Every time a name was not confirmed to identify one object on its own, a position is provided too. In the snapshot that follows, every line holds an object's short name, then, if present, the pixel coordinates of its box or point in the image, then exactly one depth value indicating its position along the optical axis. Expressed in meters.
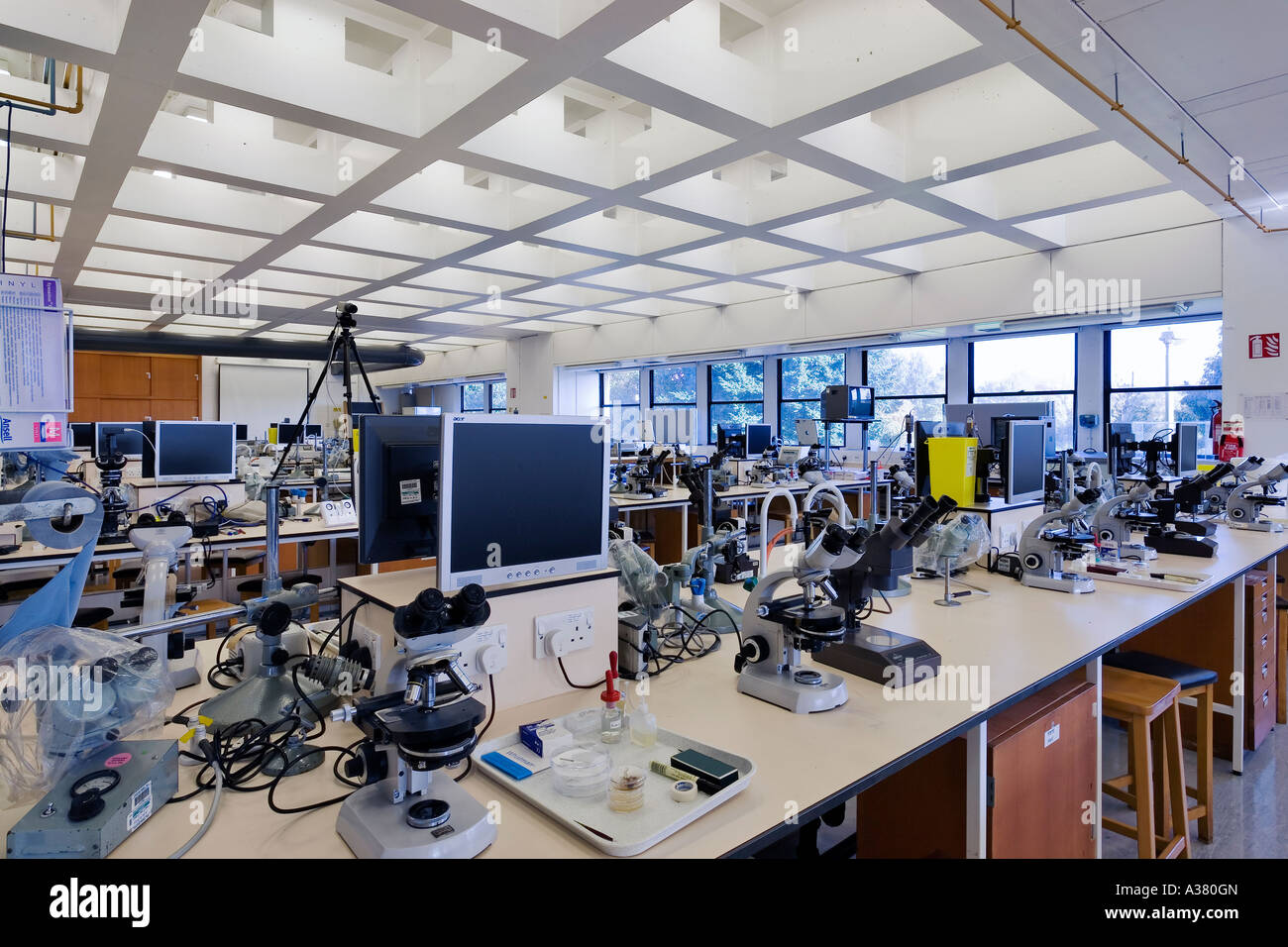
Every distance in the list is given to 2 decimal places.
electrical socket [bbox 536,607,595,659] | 1.49
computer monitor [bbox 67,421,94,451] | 6.27
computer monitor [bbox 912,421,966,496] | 3.03
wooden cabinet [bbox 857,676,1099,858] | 1.55
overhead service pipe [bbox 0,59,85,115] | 2.53
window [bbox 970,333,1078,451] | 7.82
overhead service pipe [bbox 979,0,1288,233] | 2.14
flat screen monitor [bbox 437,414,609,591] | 1.36
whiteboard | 13.03
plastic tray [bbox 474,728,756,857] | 0.96
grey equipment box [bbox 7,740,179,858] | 0.88
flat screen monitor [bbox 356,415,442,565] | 1.48
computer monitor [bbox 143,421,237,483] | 4.79
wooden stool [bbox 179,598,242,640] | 2.89
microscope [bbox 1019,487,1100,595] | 2.46
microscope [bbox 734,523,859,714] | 1.42
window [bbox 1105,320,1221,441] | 6.85
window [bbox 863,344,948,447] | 8.83
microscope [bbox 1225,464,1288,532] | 3.68
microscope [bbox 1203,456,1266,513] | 4.06
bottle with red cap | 1.28
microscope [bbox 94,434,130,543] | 3.52
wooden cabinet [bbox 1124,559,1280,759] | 2.82
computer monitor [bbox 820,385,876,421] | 5.05
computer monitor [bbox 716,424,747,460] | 8.34
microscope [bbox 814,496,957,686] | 1.59
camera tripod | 2.33
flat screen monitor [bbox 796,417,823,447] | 6.87
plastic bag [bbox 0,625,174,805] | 1.02
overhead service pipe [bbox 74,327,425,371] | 9.38
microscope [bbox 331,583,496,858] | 0.88
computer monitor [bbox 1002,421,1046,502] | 2.84
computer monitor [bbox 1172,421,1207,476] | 5.31
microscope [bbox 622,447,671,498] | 5.62
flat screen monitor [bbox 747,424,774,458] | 8.61
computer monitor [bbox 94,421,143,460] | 5.46
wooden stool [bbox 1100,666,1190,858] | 1.89
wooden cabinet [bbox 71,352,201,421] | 11.48
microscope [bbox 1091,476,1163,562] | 2.92
